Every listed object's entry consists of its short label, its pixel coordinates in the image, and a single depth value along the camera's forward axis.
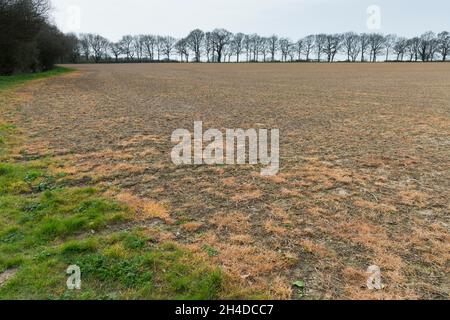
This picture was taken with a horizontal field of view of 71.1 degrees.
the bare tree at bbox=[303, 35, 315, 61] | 128.70
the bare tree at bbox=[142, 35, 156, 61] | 137.50
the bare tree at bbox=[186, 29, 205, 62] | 131.88
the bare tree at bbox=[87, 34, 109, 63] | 126.12
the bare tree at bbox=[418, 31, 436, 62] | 110.81
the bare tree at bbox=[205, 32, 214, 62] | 132.25
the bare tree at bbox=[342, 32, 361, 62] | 120.81
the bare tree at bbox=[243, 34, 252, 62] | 137.50
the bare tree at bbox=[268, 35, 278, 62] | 137.50
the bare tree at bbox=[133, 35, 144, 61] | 137.00
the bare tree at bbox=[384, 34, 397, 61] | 118.00
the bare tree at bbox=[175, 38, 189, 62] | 134.25
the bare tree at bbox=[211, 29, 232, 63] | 132.25
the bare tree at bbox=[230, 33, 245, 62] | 136.38
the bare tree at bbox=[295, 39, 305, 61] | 131.12
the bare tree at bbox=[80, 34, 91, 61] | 120.30
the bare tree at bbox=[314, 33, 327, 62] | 125.62
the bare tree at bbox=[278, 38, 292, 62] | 135.44
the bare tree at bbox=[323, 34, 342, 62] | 123.69
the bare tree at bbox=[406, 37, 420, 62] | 112.58
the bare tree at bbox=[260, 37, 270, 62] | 138.00
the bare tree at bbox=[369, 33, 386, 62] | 119.38
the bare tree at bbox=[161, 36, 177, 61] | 139.12
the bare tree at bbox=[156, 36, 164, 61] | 138.62
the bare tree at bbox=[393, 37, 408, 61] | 114.81
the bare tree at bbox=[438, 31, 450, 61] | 108.62
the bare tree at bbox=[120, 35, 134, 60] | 134.25
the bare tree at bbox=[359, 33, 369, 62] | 120.69
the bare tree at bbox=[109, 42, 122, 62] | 130.62
